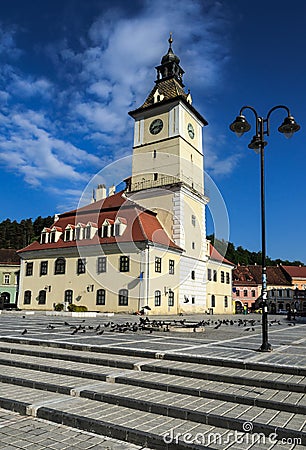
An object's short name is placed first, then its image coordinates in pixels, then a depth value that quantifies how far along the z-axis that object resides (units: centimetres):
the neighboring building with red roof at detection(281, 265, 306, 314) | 7344
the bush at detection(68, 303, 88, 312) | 3272
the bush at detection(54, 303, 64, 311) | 3428
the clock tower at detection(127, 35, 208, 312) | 3831
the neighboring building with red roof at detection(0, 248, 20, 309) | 5762
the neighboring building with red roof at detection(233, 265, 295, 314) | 7375
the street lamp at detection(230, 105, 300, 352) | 1023
